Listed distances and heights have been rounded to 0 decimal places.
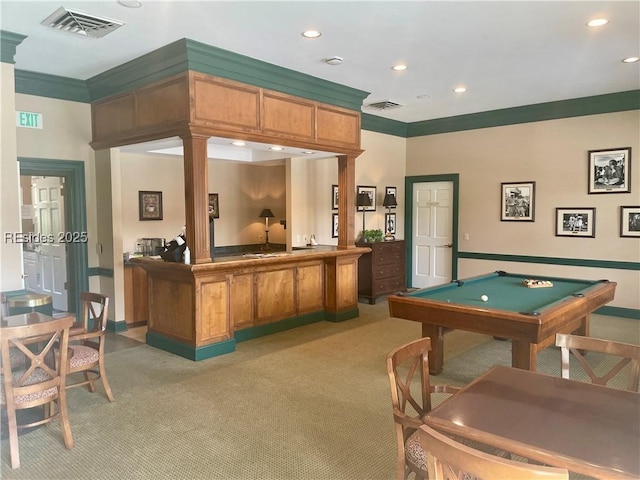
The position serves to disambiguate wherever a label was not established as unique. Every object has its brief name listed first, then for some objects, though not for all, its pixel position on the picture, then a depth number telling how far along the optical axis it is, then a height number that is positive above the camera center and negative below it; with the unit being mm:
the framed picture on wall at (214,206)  8148 +194
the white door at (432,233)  8531 -341
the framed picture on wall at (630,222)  6504 -121
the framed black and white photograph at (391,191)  8602 +463
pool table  3473 -783
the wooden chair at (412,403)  2145 -949
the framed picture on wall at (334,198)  7820 +305
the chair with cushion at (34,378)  2828 -1073
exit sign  5303 +1156
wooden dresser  7652 -925
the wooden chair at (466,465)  1281 -736
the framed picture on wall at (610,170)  6559 +632
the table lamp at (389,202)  8211 +241
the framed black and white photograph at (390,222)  8703 -137
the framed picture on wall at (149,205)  6977 +190
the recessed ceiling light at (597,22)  4035 +1713
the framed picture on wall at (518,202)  7430 +210
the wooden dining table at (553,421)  1557 -820
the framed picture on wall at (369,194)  8086 +382
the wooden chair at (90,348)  3582 -1082
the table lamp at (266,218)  8641 -43
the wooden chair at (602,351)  2352 -736
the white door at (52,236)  6535 -258
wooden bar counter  4883 -982
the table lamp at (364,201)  7763 +248
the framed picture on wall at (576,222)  6863 -124
